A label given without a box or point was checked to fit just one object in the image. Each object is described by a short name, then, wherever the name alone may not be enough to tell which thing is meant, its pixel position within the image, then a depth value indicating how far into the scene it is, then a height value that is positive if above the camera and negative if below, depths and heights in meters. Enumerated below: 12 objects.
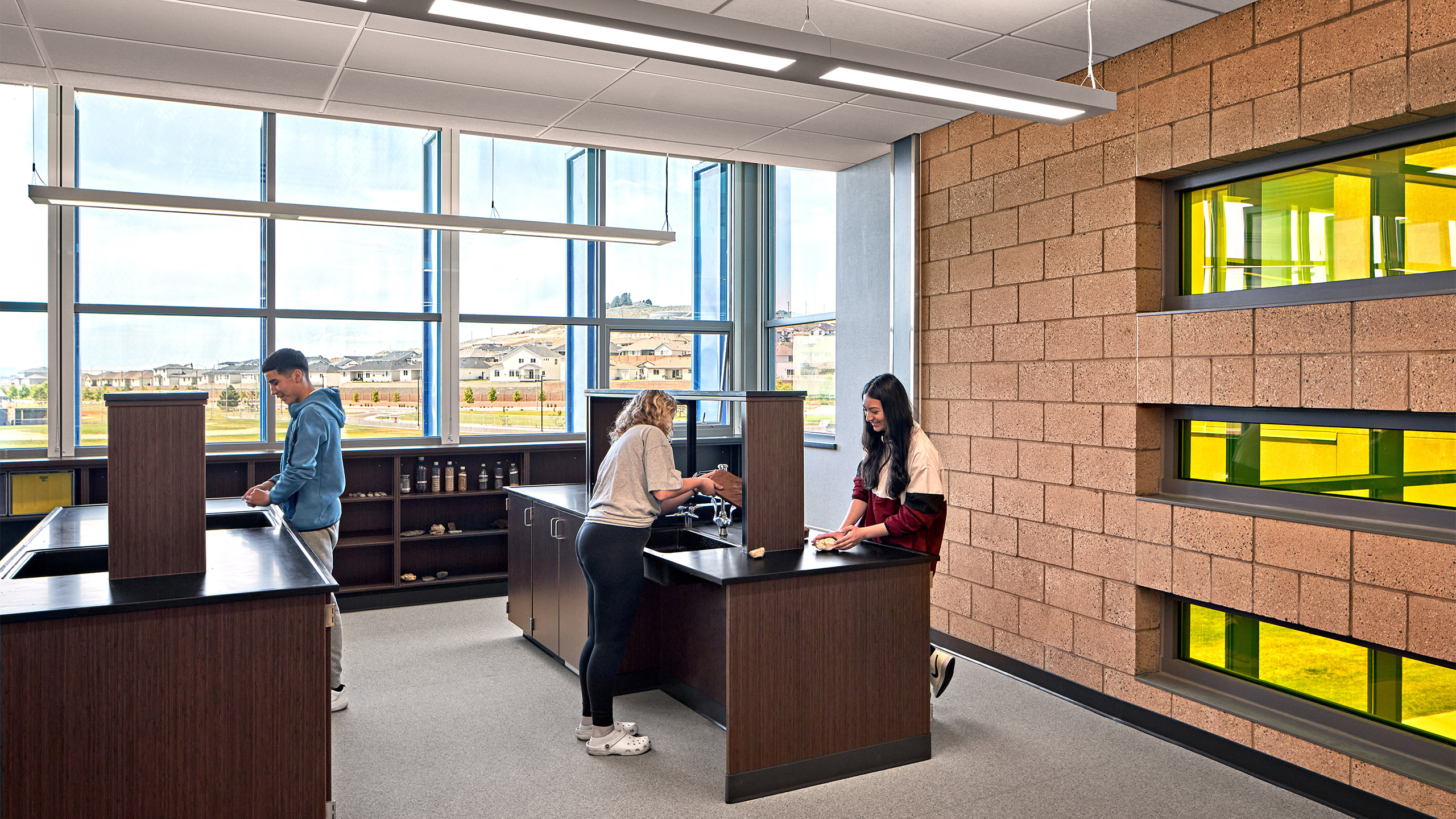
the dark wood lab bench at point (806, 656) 3.13 -0.93
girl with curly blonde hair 3.38 -0.50
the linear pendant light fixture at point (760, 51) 2.24 +0.97
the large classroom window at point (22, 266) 5.59 +0.84
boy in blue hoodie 3.98 -0.29
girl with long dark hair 3.60 -0.32
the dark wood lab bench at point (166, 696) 2.31 -0.79
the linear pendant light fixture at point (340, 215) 4.66 +1.06
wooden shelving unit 5.94 -0.78
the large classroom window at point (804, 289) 7.03 +0.92
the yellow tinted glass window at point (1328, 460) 2.96 -0.21
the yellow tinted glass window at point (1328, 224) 2.98 +0.66
